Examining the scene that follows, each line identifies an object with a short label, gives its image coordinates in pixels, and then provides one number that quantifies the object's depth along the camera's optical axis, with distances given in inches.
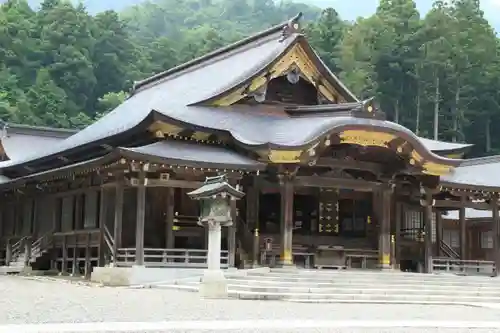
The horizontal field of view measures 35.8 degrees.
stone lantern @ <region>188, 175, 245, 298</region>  623.5
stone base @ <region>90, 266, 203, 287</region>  783.7
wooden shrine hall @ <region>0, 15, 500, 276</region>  828.0
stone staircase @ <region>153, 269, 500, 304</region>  652.1
